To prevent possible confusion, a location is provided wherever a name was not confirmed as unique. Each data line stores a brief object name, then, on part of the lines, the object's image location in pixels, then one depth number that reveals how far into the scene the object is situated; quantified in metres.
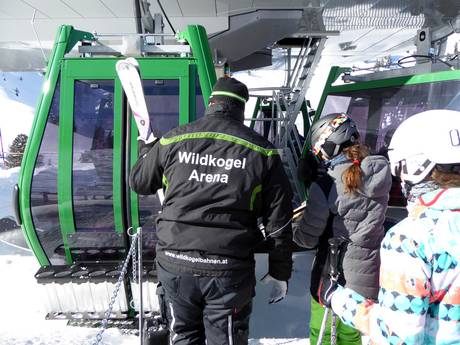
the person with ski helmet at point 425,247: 1.04
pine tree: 13.61
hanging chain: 2.03
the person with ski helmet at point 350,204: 2.02
